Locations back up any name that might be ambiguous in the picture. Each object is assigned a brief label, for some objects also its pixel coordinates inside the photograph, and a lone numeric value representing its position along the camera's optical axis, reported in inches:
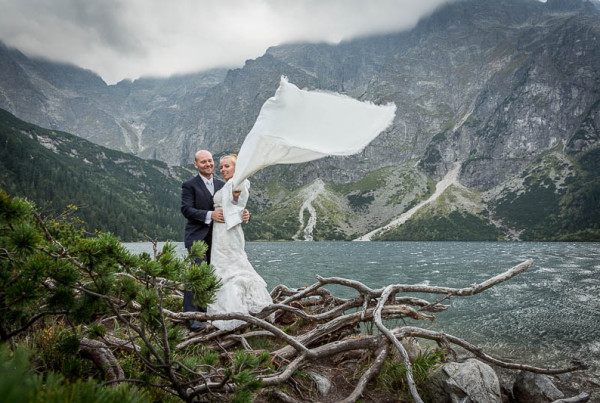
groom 244.6
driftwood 179.6
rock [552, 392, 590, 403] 169.5
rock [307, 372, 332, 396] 183.6
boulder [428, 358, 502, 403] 175.8
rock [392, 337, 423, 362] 205.6
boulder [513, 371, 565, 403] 199.0
